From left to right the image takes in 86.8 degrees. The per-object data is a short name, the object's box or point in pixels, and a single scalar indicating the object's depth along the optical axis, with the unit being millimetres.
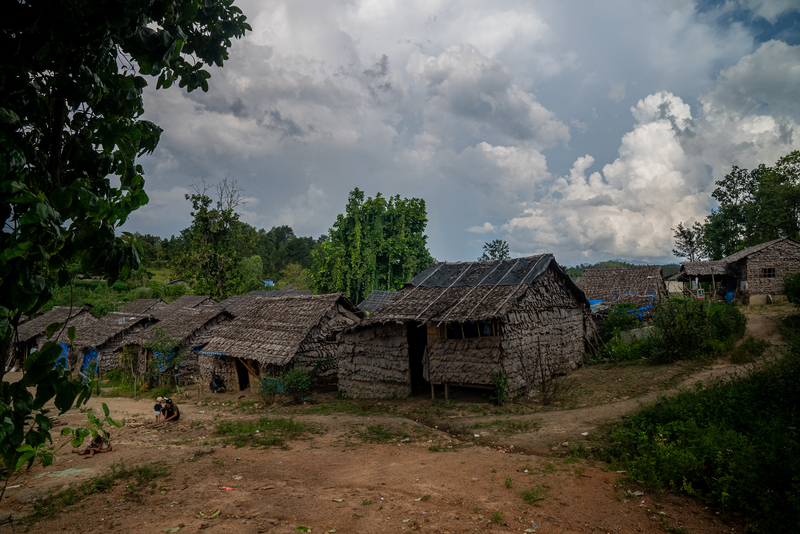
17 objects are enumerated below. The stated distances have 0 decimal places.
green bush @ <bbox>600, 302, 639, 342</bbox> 19625
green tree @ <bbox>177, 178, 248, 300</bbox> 39000
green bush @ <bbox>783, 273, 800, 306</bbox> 17688
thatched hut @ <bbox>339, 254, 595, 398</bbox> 13374
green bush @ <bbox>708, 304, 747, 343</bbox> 15766
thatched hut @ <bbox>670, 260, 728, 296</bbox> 31141
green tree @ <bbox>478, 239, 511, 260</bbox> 60750
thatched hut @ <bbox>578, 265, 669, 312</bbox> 24234
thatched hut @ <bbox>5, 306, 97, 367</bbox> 28766
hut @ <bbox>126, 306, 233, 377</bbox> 22306
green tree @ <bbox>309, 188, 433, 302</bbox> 38062
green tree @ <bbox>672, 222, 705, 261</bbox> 47125
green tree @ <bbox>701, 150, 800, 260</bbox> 34750
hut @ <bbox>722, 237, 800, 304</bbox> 26312
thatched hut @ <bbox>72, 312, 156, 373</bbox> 26000
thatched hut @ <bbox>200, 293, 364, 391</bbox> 16891
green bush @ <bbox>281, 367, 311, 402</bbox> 15867
